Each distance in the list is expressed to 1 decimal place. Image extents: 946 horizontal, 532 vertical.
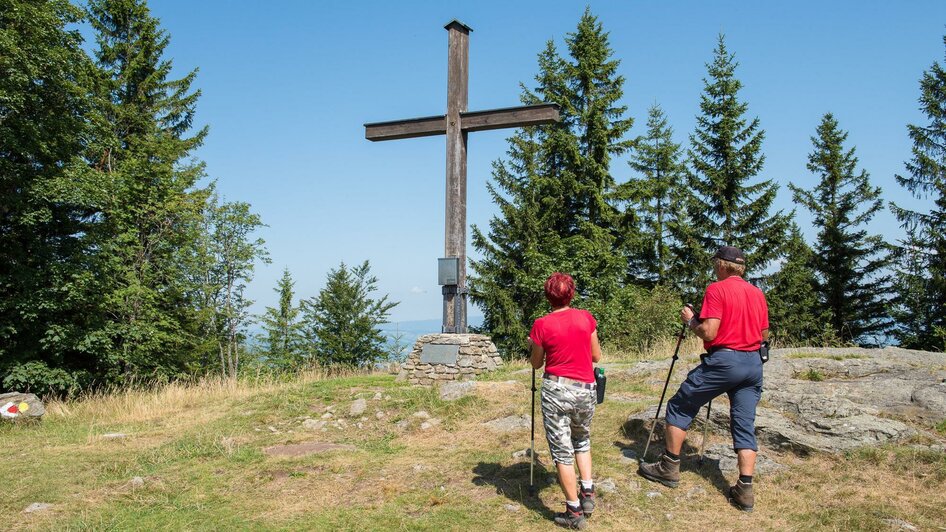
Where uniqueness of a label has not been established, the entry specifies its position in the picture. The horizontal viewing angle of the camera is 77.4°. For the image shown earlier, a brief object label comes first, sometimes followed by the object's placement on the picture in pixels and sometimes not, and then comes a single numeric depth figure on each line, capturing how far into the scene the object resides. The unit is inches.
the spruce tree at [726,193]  997.8
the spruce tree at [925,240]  869.8
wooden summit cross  434.3
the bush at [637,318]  743.1
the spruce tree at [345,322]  1176.8
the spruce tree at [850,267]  1028.5
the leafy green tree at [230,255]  989.8
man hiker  189.5
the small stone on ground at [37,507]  212.4
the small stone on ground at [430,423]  313.1
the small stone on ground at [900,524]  165.3
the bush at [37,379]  564.4
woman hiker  178.7
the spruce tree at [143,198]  653.3
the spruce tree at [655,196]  1003.9
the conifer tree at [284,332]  1076.5
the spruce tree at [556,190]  968.9
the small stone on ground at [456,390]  350.9
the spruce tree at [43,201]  526.0
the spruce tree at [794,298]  934.4
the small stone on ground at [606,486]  203.3
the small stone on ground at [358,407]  348.8
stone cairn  411.8
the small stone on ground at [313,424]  332.4
